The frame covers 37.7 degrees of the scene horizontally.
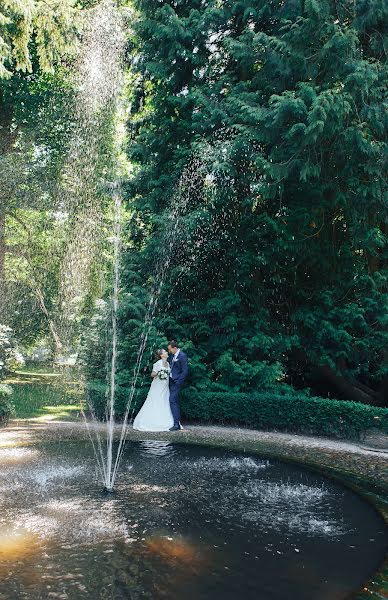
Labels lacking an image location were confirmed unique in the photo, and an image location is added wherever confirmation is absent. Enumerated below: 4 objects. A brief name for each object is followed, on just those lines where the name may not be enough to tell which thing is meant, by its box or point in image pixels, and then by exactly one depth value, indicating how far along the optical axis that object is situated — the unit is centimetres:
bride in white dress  1210
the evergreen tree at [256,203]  1166
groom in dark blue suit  1230
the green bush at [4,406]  1230
